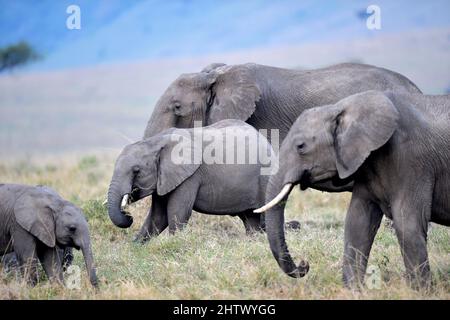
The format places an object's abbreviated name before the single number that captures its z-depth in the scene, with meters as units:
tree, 66.25
